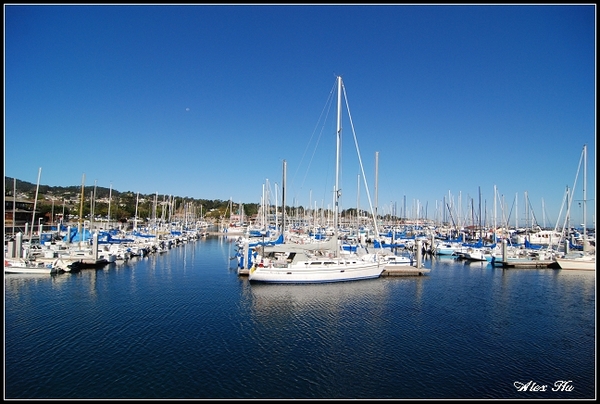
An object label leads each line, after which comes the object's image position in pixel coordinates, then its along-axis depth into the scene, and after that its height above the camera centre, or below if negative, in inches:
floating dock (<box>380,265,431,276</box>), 1743.4 -204.9
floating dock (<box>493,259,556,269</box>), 2095.2 -187.1
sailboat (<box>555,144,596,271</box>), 1951.3 -142.0
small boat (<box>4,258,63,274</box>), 1572.8 -204.4
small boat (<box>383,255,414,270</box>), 1847.9 -170.6
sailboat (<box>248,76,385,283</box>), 1492.4 -160.7
